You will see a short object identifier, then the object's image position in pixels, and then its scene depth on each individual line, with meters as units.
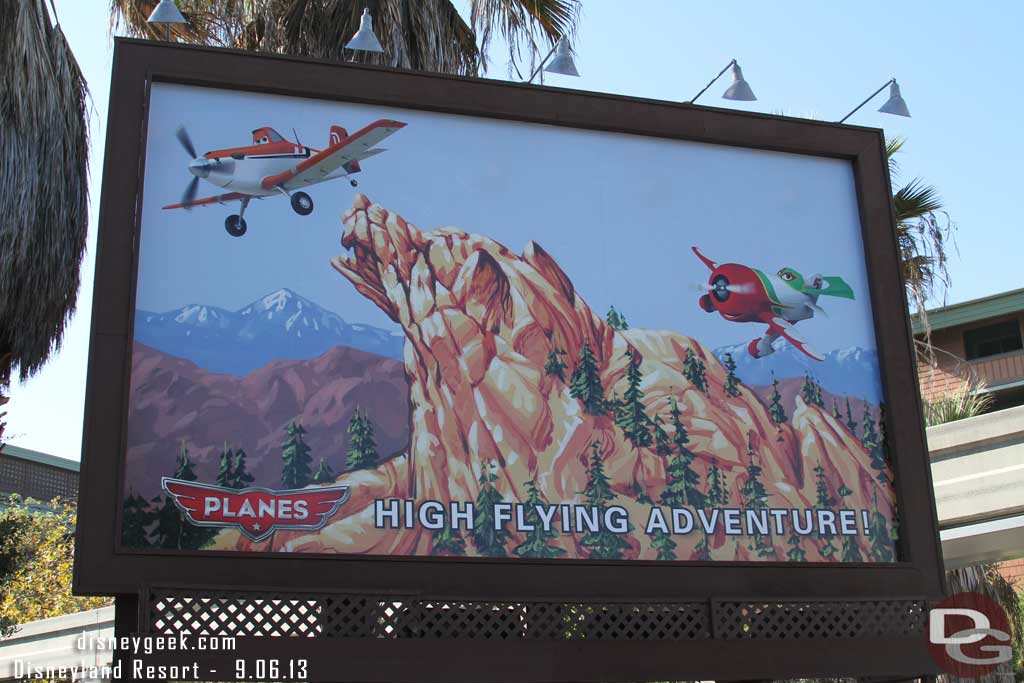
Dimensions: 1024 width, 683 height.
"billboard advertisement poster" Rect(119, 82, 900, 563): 9.64
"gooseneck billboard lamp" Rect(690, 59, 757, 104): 12.16
